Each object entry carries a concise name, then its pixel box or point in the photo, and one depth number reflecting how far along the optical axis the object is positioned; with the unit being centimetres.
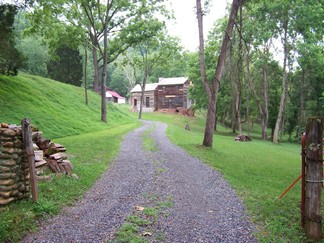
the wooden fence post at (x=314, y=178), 550
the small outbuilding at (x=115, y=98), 8325
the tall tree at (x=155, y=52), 4481
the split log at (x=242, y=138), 3078
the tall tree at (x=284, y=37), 2955
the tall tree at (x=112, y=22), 2964
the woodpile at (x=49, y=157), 873
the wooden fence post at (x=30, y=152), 681
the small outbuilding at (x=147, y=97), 6833
